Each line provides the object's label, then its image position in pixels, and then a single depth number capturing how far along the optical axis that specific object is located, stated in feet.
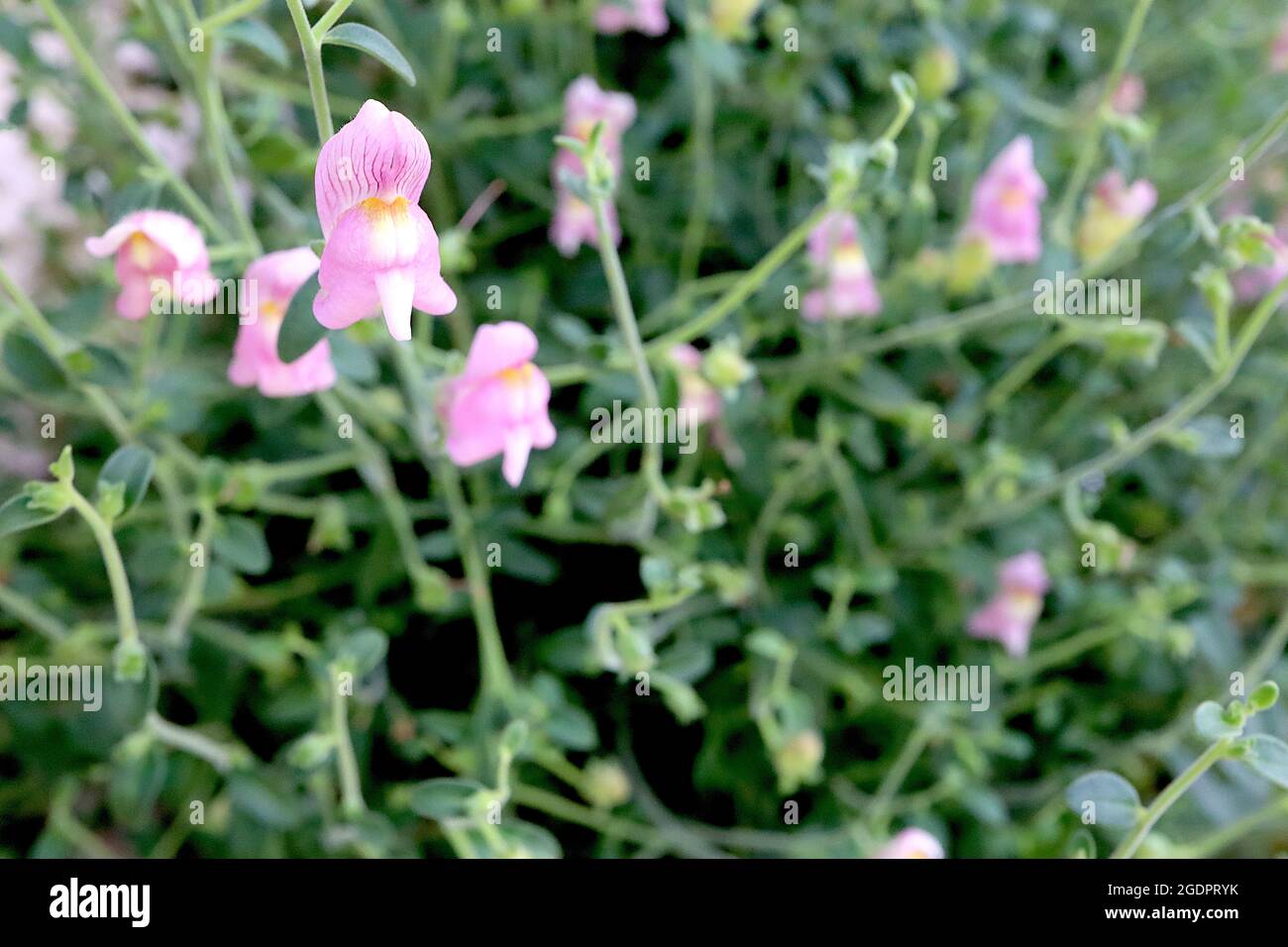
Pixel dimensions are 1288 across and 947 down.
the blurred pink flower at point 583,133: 1.10
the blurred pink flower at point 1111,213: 1.11
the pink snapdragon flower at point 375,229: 0.78
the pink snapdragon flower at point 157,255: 0.89
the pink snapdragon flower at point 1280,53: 1.27
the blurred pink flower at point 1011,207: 1.11
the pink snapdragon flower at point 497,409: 0.92
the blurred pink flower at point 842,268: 1.10
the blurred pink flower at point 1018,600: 1.15
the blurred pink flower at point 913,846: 1.02
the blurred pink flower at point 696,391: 1.05
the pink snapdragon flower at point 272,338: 0.89
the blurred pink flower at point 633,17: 1.11
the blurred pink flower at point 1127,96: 1.26
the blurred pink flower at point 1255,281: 1.24
